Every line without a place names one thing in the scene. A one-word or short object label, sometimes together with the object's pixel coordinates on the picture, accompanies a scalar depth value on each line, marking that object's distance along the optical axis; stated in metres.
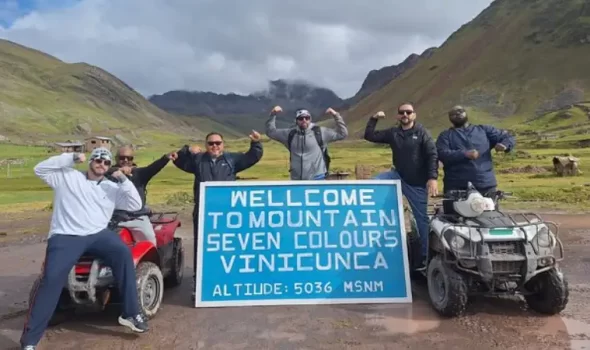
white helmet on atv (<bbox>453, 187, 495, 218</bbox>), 6.75
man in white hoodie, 5.80
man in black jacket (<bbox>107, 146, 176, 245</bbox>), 7.18
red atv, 6.23
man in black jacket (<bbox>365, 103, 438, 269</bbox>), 7.72
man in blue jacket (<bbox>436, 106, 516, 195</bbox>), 7.42
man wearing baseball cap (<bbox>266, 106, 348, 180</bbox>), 8.13
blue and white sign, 7.38
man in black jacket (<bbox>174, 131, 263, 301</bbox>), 7.89
